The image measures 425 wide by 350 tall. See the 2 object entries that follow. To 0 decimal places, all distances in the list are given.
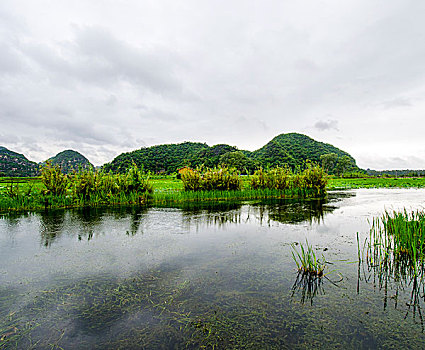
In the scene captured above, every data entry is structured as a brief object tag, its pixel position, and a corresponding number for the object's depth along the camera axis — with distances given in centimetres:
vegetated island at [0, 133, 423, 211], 1270
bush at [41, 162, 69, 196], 1282
